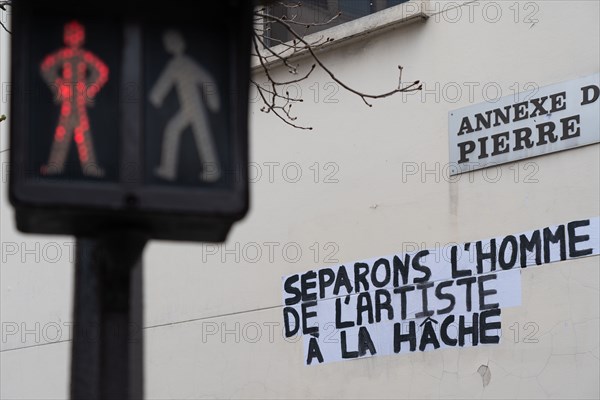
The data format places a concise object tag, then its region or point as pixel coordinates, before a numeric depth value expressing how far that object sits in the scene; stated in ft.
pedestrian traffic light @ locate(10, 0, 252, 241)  14.28
